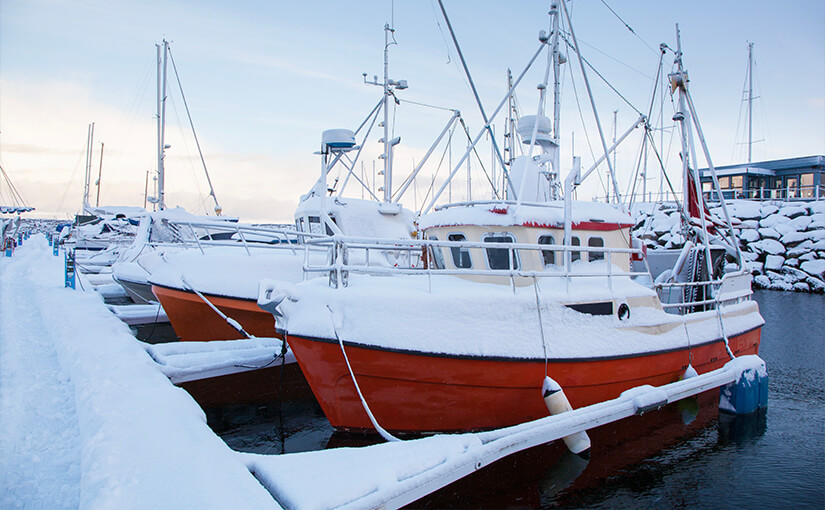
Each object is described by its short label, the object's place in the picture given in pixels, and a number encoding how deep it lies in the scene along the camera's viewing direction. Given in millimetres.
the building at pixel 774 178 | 34844
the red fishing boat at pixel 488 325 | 5605
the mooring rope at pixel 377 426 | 5226
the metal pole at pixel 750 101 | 40462
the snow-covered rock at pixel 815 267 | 25234
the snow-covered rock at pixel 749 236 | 28828
